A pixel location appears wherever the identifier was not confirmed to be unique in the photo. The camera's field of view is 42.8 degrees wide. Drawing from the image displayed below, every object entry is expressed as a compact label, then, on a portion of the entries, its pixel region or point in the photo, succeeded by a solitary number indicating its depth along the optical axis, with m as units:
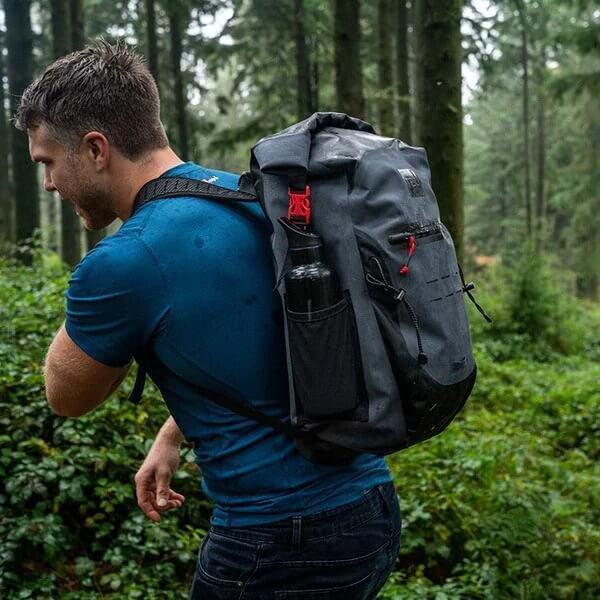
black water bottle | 1.87
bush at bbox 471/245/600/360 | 14.75
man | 1.93
